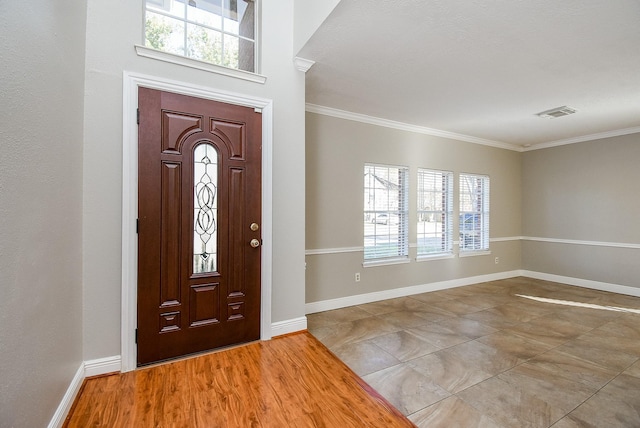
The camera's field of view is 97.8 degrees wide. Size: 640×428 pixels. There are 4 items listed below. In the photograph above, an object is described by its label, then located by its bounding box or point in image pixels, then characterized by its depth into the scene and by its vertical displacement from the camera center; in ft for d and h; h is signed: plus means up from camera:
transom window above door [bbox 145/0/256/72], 7.86 +5.55
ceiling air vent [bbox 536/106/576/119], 12.41 +4.79
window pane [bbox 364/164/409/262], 13.83 +0.18
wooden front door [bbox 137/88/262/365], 7.36 -0.27
